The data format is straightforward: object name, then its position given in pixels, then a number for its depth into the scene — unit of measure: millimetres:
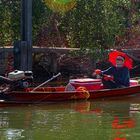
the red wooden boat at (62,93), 13383
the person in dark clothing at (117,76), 15086
